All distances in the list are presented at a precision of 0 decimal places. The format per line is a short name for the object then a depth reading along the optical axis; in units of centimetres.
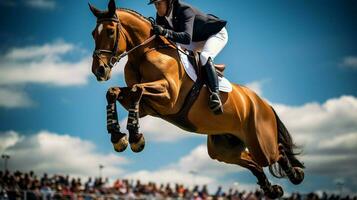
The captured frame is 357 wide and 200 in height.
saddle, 1869
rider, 1786
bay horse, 1652
